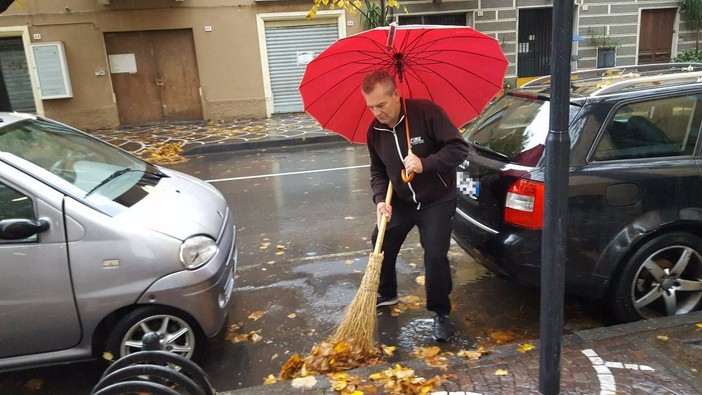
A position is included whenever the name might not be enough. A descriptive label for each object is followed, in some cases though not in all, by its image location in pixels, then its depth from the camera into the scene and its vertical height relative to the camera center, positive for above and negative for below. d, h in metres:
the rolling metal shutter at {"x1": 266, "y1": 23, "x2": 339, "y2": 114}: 15.55 +0.55
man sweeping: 3.19 -0.66
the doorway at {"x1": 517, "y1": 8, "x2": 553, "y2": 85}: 17.03 +0.40
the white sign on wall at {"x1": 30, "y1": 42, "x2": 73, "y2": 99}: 13.77 +0.44
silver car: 2.99 -1.05
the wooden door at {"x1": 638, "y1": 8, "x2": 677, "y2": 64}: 17.61 +0.38
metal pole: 2.10 -0.64
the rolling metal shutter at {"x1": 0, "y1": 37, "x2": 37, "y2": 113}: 14.22 +0.44
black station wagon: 3.31 -0.91
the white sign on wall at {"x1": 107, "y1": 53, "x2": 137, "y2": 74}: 14.76 +0.53
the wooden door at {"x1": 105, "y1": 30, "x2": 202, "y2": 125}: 14.76 +0.10
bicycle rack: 2.14 -1.20
